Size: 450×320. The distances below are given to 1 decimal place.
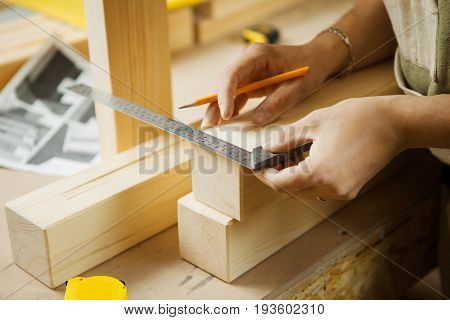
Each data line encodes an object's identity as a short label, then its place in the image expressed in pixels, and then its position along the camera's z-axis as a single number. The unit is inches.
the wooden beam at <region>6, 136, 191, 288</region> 47.3
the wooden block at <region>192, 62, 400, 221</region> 46.1
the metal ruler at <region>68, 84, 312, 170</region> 45.1
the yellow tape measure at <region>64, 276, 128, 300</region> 44.6
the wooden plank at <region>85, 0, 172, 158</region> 50.7
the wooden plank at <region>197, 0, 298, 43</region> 65.9
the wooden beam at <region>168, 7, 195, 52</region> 64.0
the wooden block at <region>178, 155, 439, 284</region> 47.5
